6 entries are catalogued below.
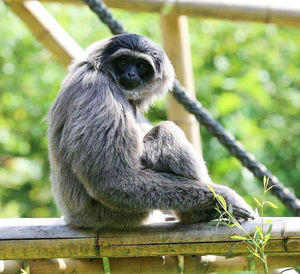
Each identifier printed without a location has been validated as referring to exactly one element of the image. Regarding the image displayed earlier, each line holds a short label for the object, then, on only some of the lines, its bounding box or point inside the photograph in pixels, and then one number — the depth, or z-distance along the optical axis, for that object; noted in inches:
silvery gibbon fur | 388.2
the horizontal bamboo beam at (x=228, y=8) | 587.2
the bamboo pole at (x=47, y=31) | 613.6
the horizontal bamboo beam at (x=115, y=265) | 411.8
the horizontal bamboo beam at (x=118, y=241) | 374.6
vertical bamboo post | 634.8
